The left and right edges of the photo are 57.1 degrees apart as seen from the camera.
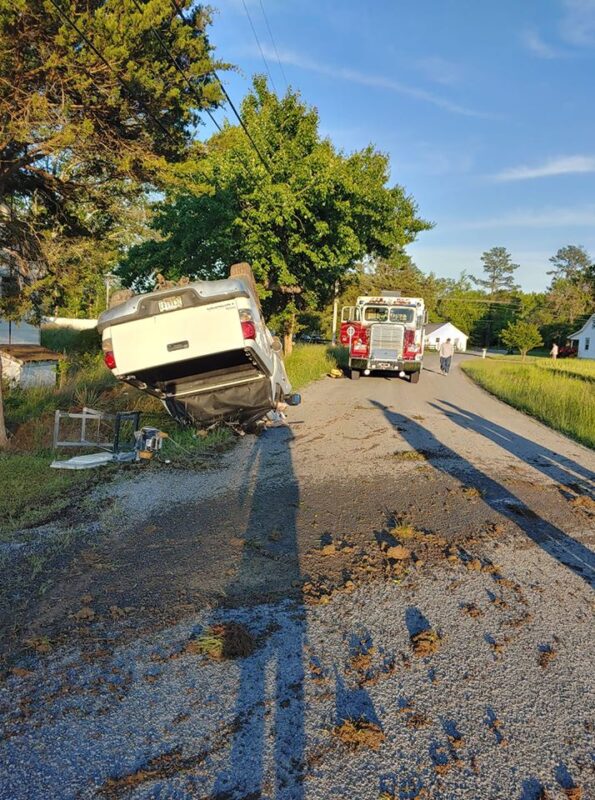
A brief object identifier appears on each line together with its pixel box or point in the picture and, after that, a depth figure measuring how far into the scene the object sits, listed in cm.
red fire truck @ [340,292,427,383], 2102
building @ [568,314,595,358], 6856
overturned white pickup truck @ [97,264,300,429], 784
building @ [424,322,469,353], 9188
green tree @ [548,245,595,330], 8394
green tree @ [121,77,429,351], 1812
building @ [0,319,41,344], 2006
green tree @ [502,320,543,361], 6094
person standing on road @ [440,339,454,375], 2875
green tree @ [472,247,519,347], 13750
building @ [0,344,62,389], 1712
